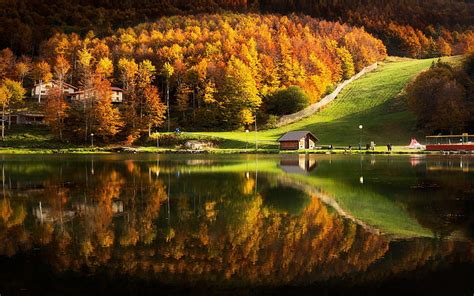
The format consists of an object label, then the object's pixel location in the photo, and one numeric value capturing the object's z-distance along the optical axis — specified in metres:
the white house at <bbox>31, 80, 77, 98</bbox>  121.84
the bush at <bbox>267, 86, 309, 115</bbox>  108.44
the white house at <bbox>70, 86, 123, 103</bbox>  113.25
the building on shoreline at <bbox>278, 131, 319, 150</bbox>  78.81
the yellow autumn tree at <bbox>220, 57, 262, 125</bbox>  103.62
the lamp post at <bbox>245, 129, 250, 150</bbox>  81.06
